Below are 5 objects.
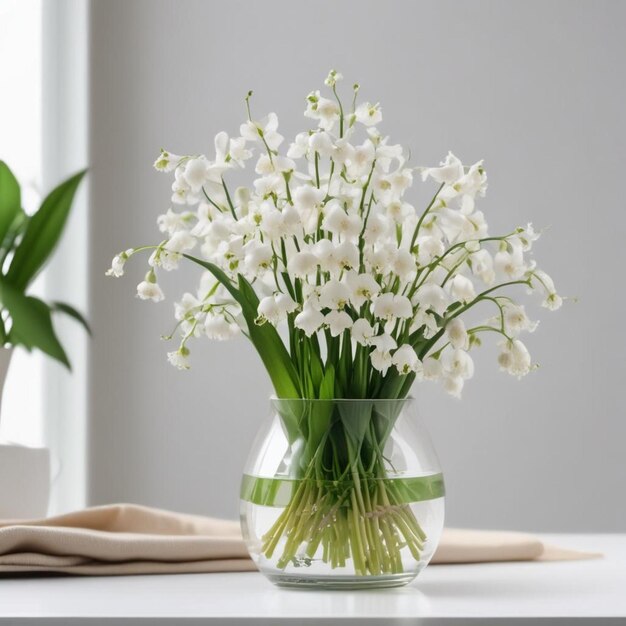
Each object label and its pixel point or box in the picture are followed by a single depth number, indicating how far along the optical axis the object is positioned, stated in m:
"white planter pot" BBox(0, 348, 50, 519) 1.60
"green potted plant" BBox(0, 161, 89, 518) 1.75
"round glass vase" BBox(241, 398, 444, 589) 1.29
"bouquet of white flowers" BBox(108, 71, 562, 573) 1.28
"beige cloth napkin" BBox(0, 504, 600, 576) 1.37
